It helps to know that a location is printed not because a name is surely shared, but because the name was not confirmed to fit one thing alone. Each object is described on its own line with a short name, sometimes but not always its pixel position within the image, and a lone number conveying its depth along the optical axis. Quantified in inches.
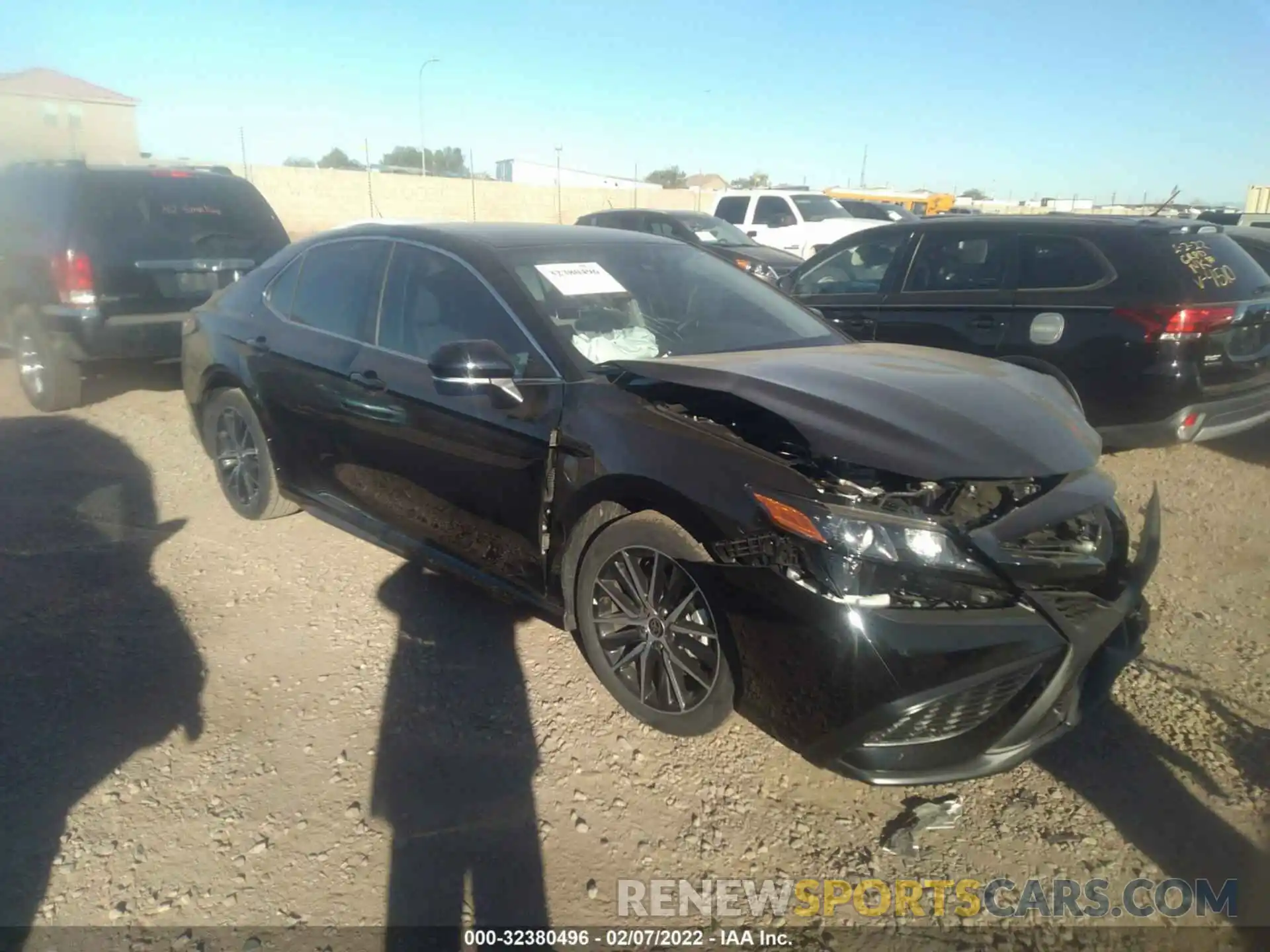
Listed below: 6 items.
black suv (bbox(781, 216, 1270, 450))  197.5
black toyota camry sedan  93.5
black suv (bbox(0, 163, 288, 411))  263.9
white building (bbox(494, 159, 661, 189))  2098.9
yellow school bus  1080.8
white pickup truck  691.4
